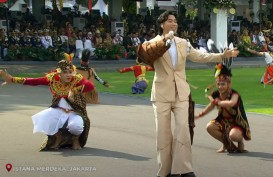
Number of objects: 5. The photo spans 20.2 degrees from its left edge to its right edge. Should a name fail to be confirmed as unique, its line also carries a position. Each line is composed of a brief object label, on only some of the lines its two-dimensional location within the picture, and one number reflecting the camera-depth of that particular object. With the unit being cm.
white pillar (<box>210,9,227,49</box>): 3849
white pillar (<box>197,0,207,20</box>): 5050
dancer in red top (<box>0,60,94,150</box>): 1148
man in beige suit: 894
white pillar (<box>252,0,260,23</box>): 5381
